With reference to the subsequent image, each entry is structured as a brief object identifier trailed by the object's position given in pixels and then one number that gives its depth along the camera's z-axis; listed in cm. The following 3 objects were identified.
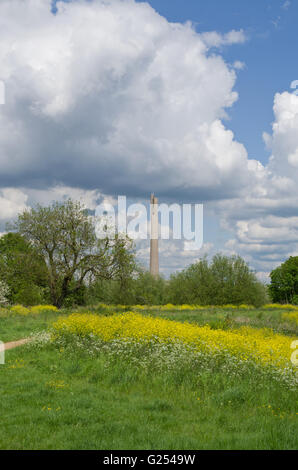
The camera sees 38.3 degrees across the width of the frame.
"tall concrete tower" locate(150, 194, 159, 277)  6900
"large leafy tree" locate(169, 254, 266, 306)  5556
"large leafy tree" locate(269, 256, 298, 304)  7894
